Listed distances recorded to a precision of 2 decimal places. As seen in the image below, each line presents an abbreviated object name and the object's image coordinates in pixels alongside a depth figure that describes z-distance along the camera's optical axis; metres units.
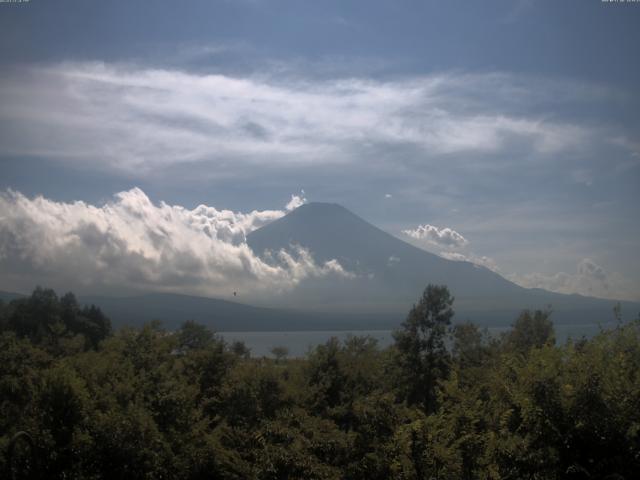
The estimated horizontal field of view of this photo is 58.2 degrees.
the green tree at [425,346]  30.81
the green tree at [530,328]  46.54
